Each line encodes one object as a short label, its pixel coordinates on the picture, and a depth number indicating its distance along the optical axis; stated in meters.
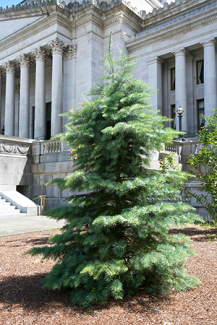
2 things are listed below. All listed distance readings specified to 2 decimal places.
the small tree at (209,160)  10.09
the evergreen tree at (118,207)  4.06
